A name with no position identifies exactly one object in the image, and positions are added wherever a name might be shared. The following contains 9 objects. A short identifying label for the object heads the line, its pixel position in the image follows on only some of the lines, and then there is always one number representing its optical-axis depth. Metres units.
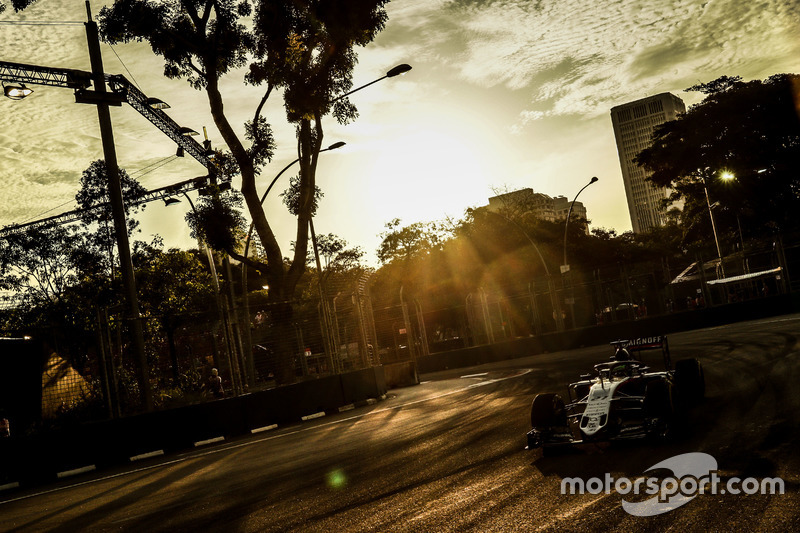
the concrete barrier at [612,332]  28.86
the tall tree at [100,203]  30.00
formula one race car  7.26
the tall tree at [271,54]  19.14
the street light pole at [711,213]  42.25
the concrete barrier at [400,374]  24.12
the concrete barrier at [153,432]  12.59
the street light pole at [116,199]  14.10
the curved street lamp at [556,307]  30.81
